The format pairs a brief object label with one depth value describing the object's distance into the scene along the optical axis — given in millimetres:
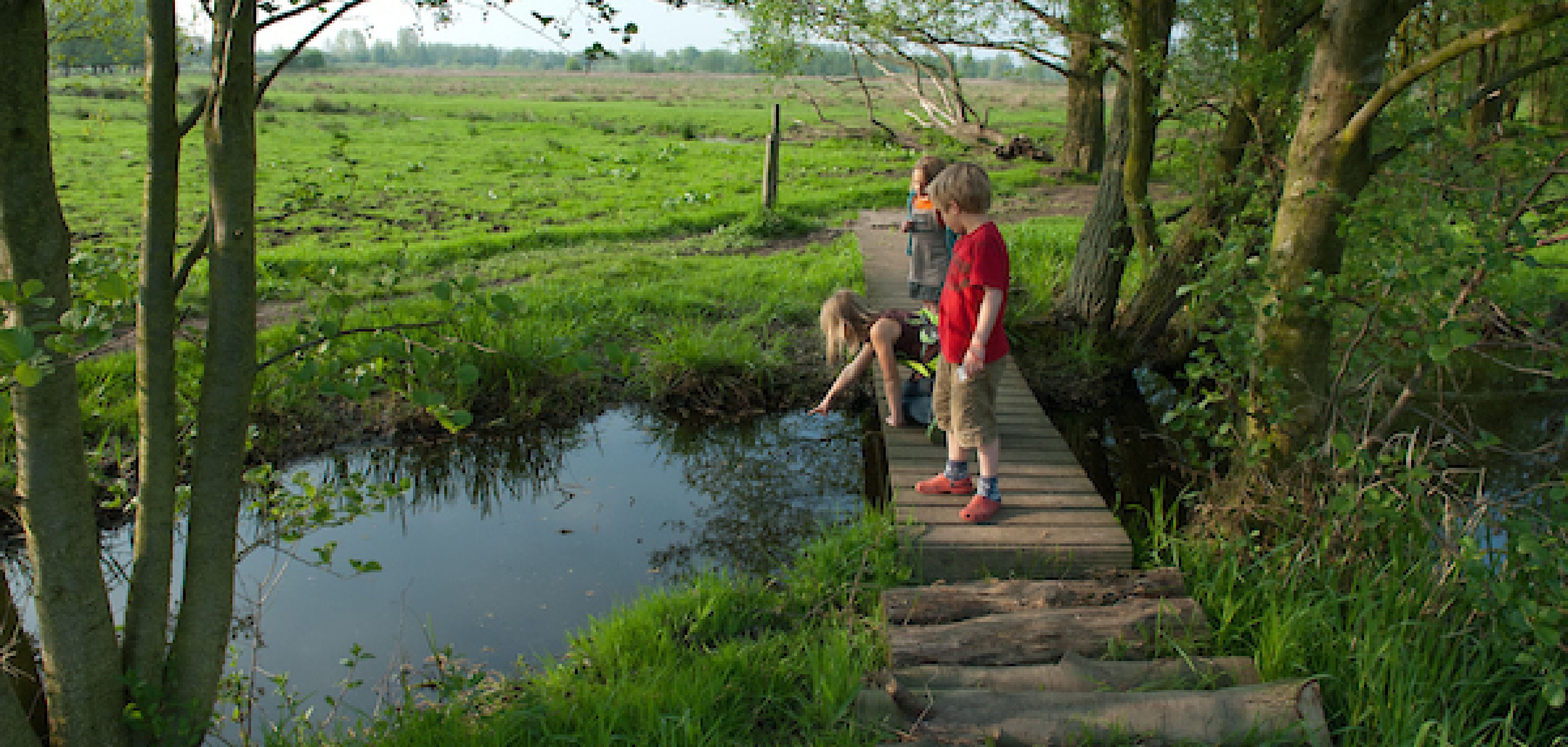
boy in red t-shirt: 3996
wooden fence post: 12914
